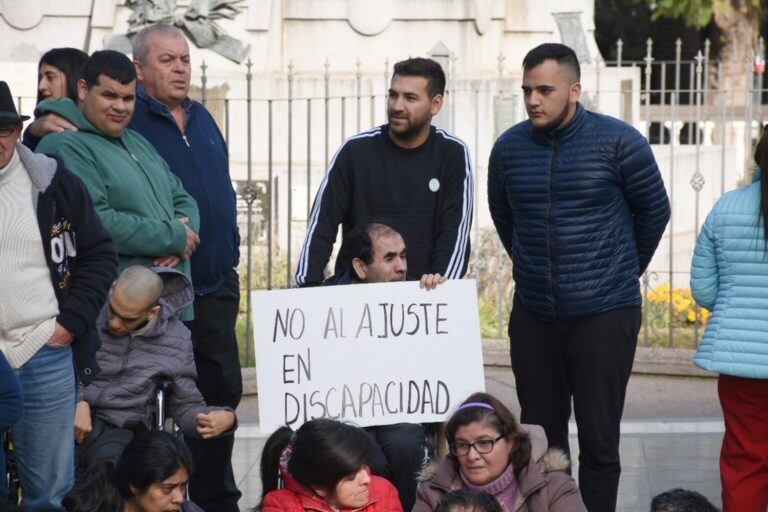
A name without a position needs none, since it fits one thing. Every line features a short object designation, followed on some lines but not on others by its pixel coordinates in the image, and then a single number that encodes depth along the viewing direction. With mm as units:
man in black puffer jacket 11577
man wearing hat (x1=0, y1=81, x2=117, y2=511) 9975
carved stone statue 27549
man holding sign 11357
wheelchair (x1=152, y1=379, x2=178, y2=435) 10990
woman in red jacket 9889
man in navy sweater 12654
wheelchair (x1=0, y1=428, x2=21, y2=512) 10535
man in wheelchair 10882
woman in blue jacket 10974
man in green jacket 11577
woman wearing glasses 9975
